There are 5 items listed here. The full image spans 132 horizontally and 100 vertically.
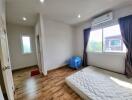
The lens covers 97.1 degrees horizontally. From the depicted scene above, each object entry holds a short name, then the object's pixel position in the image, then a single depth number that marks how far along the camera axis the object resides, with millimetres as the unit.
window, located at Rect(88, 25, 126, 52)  2263
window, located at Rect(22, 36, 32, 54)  3524
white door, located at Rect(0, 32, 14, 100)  1012
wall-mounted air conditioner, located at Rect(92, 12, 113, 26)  2184
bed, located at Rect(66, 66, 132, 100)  1301
